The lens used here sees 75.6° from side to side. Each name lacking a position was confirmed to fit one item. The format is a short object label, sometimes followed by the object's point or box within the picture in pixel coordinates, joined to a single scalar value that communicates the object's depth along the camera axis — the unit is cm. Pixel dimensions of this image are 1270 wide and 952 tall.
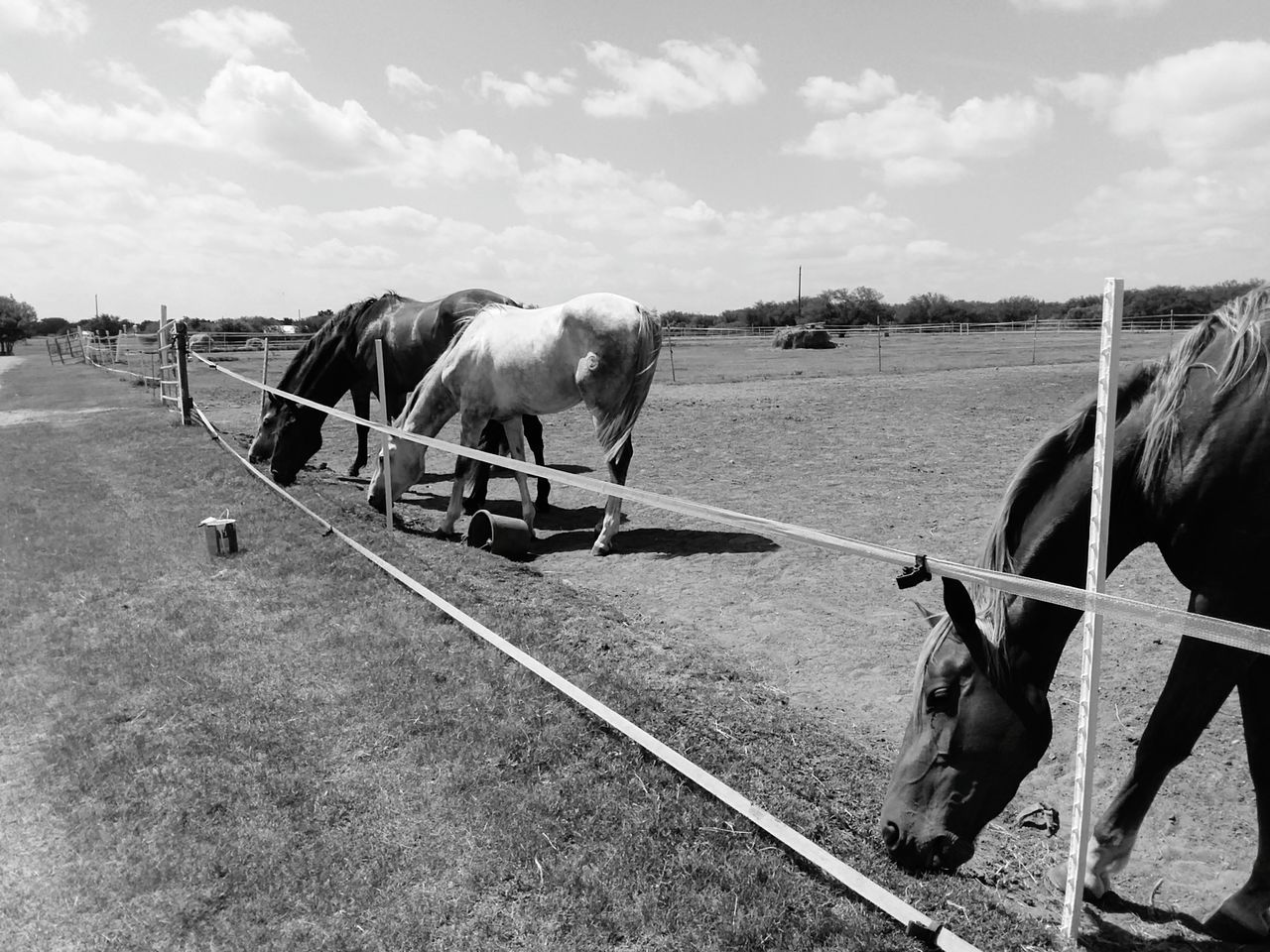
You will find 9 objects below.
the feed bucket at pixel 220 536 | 662
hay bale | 3962
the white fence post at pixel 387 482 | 750
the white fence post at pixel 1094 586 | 225
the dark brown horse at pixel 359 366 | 939
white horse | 705
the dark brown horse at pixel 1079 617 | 232
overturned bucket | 688
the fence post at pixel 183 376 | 1354
